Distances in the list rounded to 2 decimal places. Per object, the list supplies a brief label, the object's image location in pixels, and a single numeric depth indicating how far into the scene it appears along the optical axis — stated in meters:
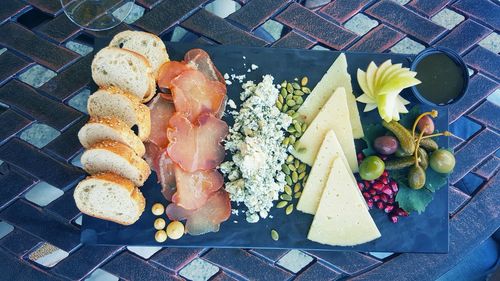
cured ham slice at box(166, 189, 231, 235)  0.47
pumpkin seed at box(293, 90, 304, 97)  0.48
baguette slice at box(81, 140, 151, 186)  0.44
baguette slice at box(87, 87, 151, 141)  0.45
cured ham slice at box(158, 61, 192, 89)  0.47
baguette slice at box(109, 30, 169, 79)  0.46
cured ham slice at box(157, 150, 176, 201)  0.46
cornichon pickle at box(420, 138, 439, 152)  0.47
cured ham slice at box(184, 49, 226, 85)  0.47
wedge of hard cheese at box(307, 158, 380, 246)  0.47
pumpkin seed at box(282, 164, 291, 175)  0.48
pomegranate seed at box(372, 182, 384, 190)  0.48
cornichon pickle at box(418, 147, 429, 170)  0.47
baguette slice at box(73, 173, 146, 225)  0.44
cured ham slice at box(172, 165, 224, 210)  0.46
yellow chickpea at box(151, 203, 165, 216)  0.47
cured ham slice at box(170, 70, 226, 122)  0.46
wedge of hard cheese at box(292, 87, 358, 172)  0.48
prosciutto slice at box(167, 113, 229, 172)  0.46
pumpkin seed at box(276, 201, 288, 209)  0.48
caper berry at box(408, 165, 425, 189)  0.46
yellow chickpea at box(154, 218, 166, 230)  0.47
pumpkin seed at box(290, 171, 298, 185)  0.48
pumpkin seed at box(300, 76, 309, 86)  0.49
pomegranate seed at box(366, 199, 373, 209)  0.48
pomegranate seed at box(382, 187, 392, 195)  0.48
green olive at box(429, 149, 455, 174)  0.47
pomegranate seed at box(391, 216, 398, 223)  0.48
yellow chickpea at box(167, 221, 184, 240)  0.47
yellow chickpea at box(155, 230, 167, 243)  0.47
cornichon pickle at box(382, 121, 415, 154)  0.46
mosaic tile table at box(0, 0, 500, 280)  0.48
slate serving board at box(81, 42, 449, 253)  0.47
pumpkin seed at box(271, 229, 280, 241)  0.48
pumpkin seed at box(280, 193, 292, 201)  0.48
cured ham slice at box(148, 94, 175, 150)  0.47
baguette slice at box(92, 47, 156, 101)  0.45
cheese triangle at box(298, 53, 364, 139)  0.48
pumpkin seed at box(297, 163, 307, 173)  0.48
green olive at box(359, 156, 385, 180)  0.46
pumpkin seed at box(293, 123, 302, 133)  0.47
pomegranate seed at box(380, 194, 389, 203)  0.48
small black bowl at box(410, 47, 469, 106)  0.46
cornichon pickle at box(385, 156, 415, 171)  0.47
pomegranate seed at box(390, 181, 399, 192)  0.48
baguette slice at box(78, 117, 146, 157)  0.44
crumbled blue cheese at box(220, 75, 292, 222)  0.45
